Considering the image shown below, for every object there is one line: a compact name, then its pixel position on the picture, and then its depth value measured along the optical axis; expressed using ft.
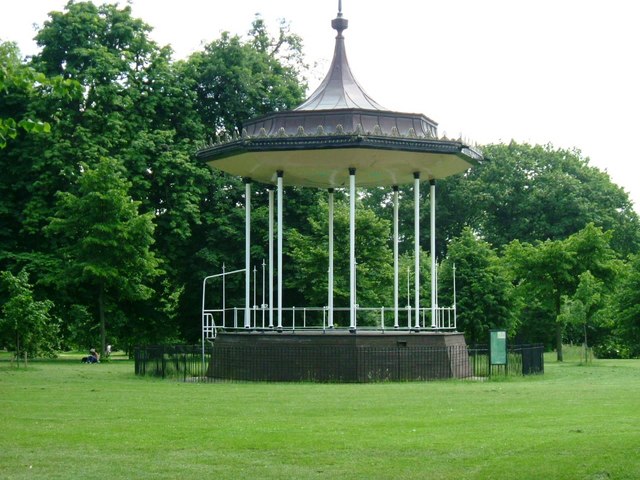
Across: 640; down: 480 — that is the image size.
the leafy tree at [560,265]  166.09
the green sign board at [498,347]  108.06
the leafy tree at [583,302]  147.23
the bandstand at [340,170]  104.06
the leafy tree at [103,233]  154.51
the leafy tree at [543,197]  249.55
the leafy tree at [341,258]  168.86
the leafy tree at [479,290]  188.75
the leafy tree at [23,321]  127.75
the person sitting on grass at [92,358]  157.48
